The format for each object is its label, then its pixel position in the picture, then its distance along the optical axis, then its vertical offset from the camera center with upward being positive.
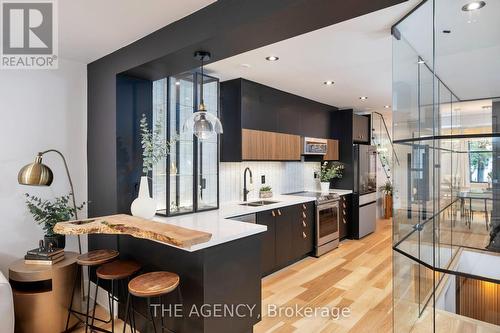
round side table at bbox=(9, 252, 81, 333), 2.46 -1.12
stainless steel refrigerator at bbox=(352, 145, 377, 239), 5.78 -0.54
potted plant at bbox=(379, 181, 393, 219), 7.99 -0.92
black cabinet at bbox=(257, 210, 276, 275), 3.76 -1.03
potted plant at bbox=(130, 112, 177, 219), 2.59 -0.01
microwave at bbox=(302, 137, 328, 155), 5.02 +0.34
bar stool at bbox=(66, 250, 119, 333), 2.44 -0.80
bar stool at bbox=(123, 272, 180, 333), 1.96 -0.84
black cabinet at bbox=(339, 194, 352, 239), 5.52 -1.00
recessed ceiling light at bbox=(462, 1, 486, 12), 1.83 +1.01
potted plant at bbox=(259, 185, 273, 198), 4.59 -0.43
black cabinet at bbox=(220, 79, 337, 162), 3.91 +0.79
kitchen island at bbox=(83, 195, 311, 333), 2.21 -0.88
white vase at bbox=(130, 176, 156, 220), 2.58 -0.34
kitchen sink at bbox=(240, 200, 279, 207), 4.07 -0.55
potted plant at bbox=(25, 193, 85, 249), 2.75 -0.47
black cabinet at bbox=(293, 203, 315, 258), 4.34 -1.02
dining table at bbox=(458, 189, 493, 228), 2.01 -0.24
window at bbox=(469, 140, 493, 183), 1.92 +0.03
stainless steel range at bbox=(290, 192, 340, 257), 4.72 -0.96
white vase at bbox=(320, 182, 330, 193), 5.60 -0.42
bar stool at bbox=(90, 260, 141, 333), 2.32 -0.87
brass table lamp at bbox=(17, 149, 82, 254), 2.44 -0.07
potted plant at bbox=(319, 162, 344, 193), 5.63 -0.16
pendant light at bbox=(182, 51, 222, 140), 2.42 +0.35
